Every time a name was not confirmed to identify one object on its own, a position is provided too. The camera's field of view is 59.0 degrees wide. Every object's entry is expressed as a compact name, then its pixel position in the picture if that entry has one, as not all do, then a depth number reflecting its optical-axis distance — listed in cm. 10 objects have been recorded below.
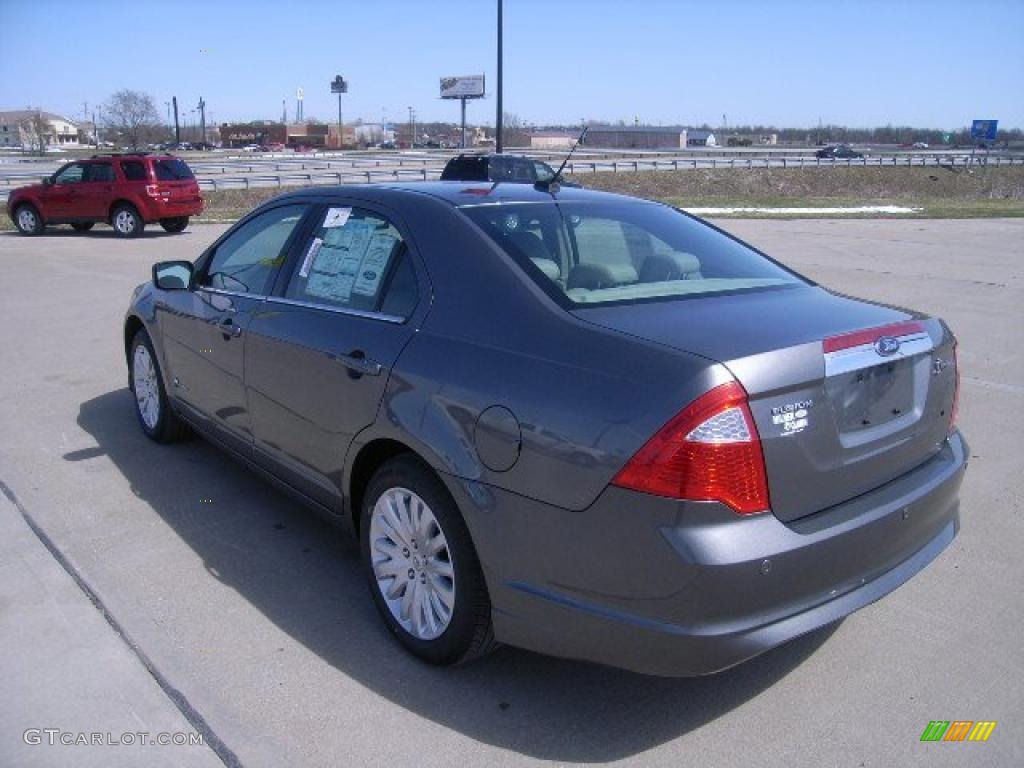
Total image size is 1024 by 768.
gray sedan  246
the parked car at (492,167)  1659
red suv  1884
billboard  8931
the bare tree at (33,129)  12058
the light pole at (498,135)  2499
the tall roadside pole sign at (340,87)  11631
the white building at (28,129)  14175
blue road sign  5494
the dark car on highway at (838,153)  7669
